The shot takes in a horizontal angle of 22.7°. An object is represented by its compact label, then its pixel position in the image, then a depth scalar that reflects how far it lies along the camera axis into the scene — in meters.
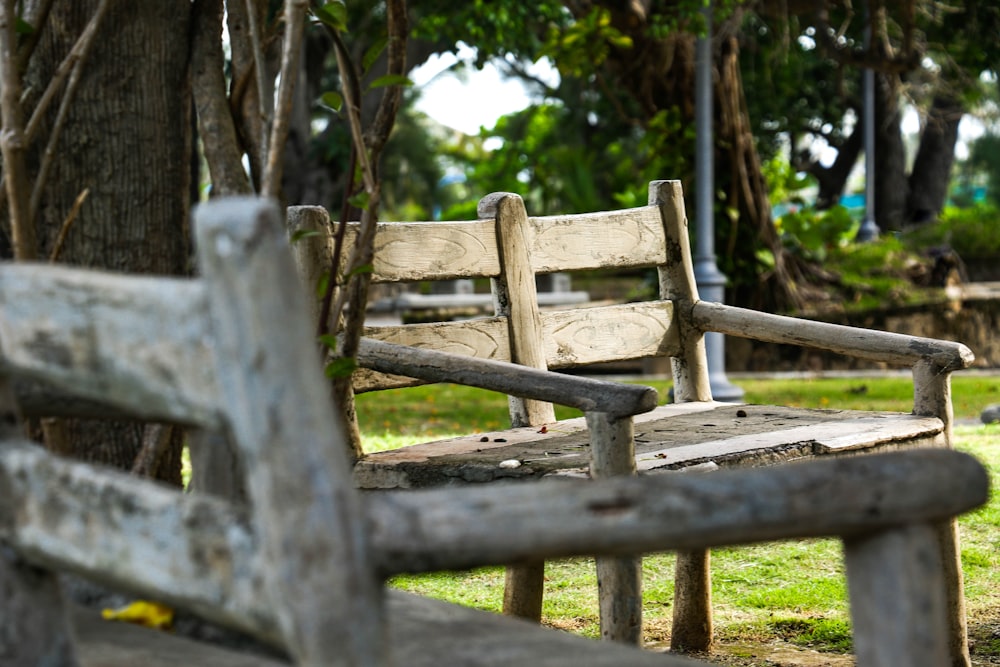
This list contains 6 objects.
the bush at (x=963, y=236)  28.27
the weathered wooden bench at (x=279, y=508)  1.99
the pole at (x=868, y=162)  33.92
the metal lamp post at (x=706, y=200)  16.81
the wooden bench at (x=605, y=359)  5.16
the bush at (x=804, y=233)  22.52
